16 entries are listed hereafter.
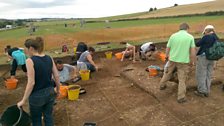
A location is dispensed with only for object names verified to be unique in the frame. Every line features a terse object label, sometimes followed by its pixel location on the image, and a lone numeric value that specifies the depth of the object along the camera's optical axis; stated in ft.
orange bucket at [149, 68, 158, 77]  17.37
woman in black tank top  7.92
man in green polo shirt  12.49
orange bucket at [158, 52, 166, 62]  22.57
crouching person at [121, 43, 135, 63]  22.80
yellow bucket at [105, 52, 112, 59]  25.74
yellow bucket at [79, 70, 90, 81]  18.01
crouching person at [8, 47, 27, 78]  17.80
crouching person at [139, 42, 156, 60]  22.10
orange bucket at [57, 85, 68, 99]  14.67
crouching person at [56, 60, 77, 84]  16.37
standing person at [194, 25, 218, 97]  12.94
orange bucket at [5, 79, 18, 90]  17.37
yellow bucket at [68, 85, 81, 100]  14.24
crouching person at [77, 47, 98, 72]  18.79
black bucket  9.48
